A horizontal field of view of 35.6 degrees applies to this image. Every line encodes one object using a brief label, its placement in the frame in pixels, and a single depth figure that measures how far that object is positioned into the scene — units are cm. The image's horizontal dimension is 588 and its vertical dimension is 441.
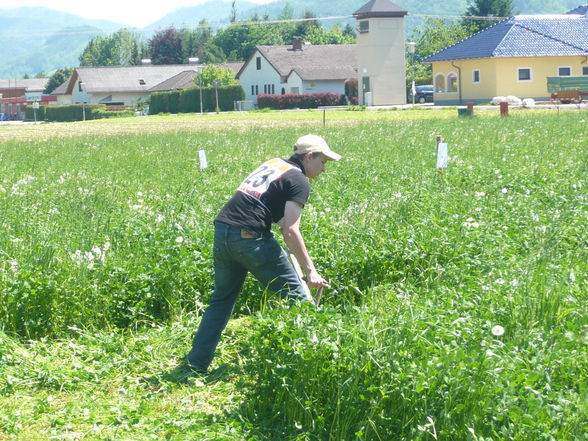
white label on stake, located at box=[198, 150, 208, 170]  1617
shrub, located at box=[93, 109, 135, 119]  7388
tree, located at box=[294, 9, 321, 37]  12281
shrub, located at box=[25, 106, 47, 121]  8644
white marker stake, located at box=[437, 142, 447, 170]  1297
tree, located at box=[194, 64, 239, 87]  8181
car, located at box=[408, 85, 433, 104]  7350
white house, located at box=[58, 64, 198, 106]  10451
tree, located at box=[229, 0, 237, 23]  15538
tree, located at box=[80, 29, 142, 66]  15969
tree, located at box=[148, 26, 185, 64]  13262
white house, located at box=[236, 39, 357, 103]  8406
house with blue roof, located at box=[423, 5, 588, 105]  5912
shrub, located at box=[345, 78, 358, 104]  7788
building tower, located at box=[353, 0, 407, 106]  7300
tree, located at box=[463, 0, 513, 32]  8831
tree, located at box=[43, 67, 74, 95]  13112
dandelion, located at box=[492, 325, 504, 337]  518
